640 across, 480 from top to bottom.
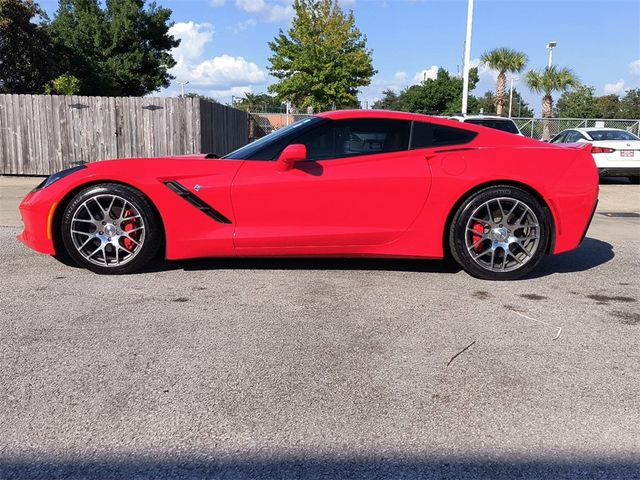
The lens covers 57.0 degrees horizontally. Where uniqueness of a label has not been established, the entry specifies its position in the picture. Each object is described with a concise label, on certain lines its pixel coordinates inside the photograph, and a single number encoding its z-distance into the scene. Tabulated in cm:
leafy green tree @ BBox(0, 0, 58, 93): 2395
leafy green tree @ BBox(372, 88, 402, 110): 7269
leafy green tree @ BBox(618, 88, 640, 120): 5981
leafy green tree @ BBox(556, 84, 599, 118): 5994
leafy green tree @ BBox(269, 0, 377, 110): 3152
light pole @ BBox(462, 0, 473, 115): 2220
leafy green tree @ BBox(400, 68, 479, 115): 6034
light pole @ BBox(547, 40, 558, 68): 4482
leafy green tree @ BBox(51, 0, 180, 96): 3416
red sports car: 463
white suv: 1308
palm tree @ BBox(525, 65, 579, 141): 3800
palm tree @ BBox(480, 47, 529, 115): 3900
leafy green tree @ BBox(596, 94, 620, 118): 6156
